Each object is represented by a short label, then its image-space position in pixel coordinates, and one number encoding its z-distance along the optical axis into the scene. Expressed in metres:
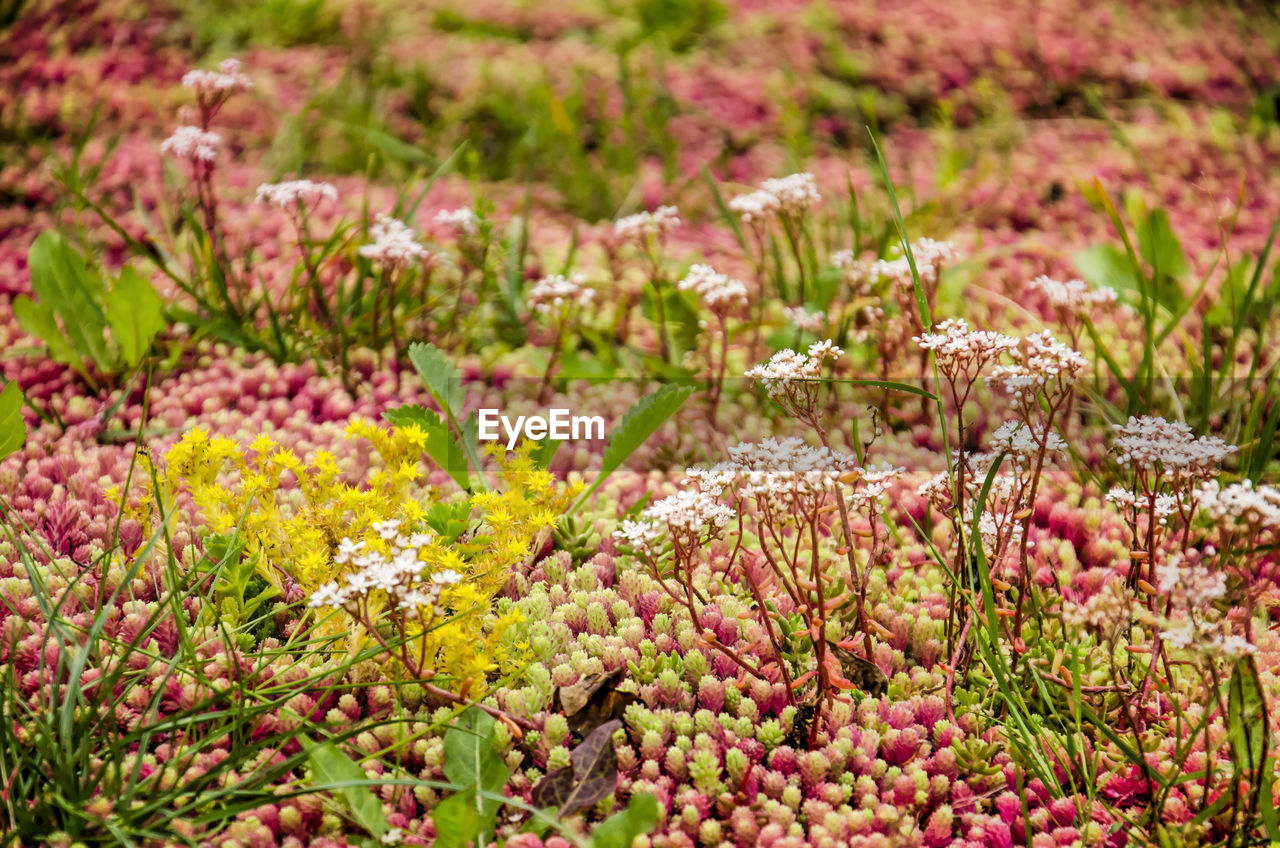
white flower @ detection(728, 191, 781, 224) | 3.58
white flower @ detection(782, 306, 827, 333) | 3.57
